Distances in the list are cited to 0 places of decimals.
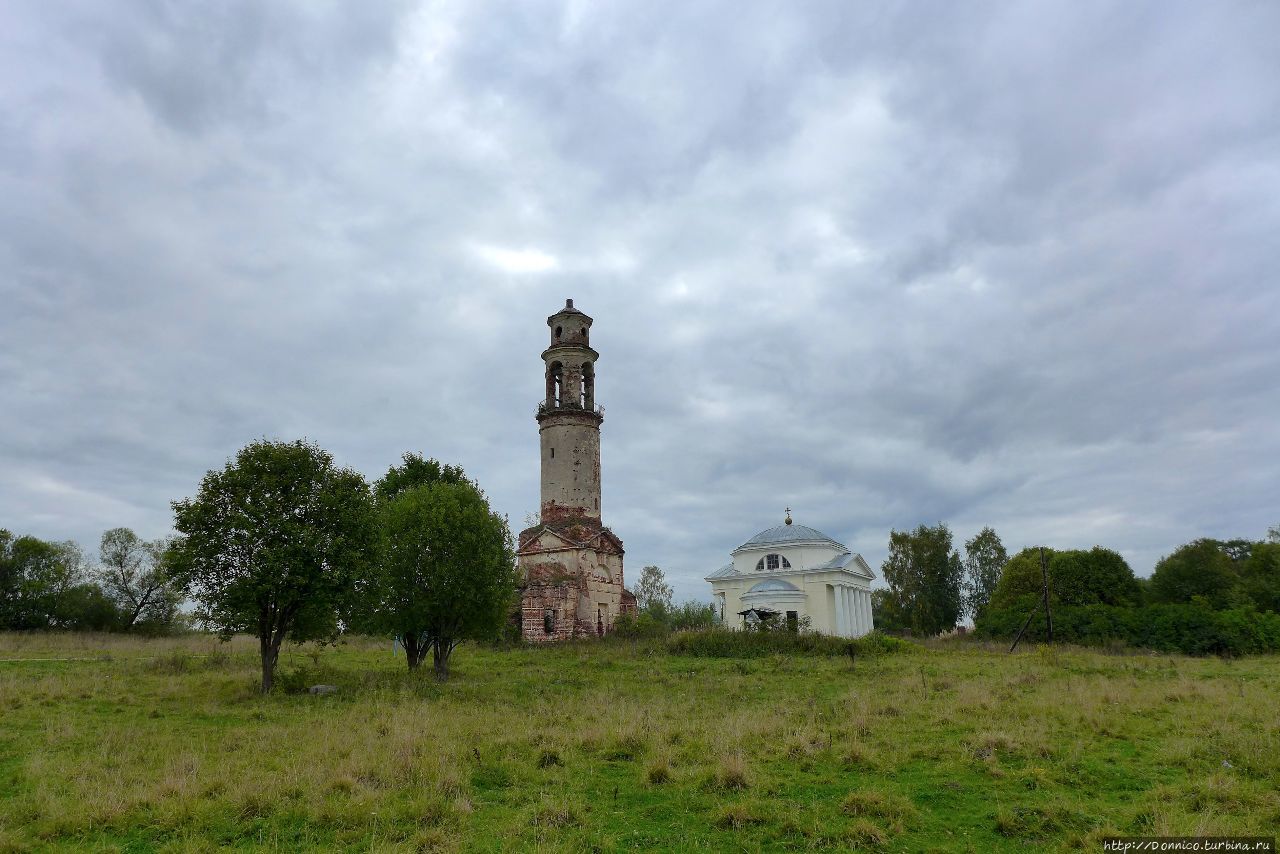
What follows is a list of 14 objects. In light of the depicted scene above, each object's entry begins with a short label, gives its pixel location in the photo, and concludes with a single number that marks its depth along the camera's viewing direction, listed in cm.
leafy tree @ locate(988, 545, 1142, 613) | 5691
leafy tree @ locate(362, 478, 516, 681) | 2364
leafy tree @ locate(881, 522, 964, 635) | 6606
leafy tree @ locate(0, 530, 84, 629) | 5009
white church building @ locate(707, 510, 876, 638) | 5053
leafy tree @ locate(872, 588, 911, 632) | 6719
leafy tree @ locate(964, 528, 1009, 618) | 7612
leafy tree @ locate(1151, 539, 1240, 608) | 5356
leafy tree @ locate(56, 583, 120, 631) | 5078
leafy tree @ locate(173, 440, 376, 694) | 1944
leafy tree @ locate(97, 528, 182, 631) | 5412
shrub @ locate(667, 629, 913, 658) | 3494
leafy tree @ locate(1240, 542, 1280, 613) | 5012
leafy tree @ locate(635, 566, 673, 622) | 7141
